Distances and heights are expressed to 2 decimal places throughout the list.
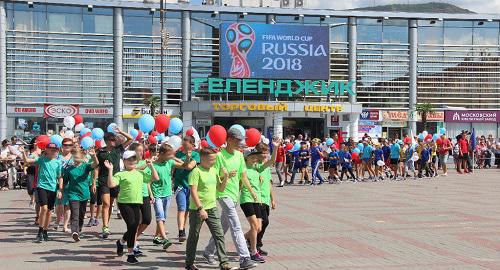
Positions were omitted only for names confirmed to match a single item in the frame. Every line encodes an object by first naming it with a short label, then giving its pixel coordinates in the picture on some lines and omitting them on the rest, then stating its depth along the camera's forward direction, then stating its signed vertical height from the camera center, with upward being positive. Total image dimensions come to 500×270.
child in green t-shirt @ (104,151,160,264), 8.70 -1.07
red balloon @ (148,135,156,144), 12.75 -0.39
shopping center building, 46.62 +3.82
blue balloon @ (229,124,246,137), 8.48 -0.11
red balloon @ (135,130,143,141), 13.01 -0.33
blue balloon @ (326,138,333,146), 24.70 -0.79
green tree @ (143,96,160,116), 46.83 +1.32
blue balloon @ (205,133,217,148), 8.68 -0.31
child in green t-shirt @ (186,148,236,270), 7.80 -1.05
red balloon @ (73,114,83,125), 19.46 -0.03
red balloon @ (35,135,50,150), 11.05 -0.38
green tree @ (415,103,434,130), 50.66 +0.95
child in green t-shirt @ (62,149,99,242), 10.54 -1.04
